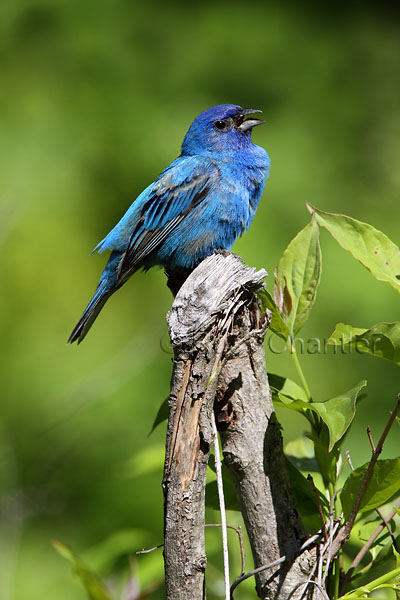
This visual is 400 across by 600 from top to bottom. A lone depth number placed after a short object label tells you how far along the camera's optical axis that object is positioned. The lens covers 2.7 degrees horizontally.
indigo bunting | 3.54
